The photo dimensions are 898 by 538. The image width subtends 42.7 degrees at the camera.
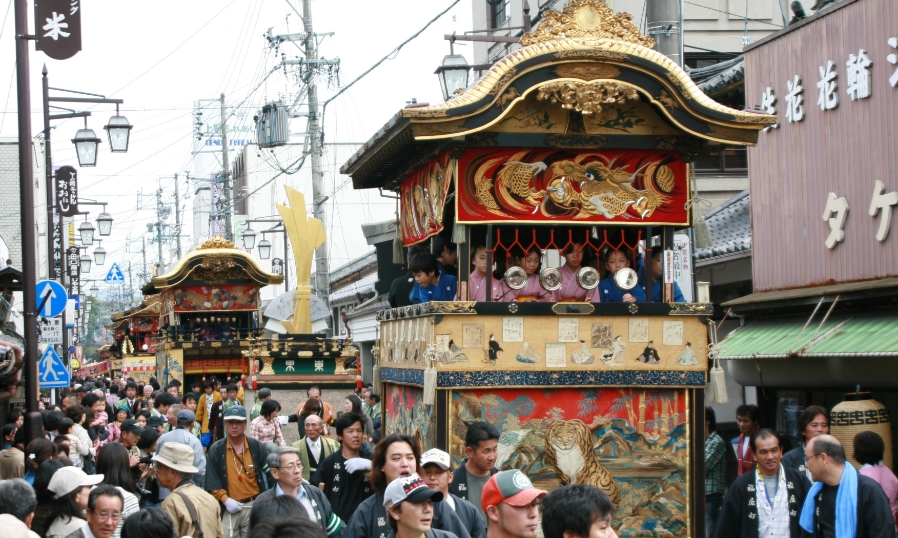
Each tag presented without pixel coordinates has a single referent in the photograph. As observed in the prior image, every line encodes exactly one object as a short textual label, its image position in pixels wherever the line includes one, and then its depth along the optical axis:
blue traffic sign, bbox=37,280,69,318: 16.52
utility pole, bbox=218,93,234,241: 42.12
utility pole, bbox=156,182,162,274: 79.94
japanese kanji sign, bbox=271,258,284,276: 44.22
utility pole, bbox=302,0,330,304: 26.17
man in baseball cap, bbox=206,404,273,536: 9.51
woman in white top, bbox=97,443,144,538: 8.79
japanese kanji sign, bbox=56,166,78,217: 30.31
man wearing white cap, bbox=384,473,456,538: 5.45
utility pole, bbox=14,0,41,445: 13.46
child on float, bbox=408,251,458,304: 11.55
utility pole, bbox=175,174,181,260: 69.38
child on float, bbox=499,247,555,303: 10.86
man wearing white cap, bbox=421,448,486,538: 6.75
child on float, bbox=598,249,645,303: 11.05
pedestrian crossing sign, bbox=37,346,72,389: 16.89
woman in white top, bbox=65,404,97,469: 12.75
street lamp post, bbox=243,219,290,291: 39.53
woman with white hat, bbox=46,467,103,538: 7.25
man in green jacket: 10.66
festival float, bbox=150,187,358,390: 31.27
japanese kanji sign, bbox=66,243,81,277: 37.25
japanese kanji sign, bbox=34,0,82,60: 14.72
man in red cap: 5.53
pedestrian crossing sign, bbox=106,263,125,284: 60.59
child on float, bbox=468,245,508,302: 10.74
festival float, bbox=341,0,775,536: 10.08
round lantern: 10.61
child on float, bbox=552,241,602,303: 11.03
